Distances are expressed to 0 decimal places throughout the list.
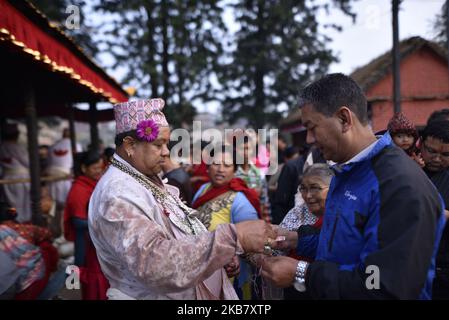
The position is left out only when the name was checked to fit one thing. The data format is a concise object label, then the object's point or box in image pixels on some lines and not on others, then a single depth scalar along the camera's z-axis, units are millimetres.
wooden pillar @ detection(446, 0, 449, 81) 4582
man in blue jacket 1493
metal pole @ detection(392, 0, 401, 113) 5012
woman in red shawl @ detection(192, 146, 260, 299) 3891
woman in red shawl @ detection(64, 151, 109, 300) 3594
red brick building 11227
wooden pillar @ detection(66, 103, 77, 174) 8680
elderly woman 3037
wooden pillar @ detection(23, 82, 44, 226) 5422
